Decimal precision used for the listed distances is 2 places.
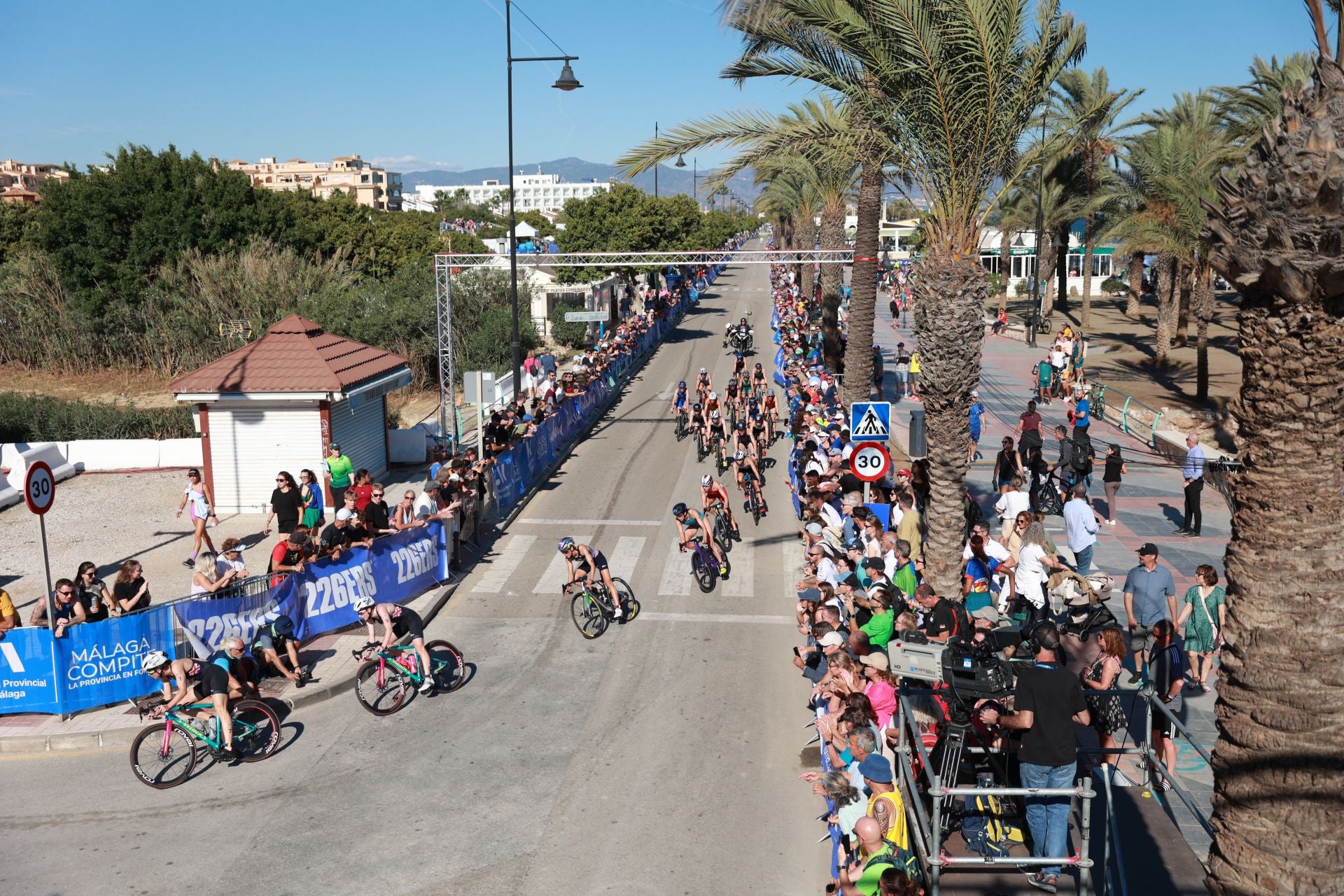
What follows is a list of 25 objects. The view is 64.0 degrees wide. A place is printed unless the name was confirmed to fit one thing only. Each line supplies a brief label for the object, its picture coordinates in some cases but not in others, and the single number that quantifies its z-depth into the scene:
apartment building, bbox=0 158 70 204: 128.75
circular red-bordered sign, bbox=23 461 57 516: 12.02
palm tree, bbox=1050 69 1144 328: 47.50
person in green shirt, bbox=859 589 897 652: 11.38
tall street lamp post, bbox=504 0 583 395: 25.84
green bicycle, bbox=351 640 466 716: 12.36
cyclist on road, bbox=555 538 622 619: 14.29
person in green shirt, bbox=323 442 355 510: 19.34
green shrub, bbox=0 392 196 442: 28.71
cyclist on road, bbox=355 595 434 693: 12.35
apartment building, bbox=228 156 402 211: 188.38
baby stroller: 11.35
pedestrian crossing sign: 16.17
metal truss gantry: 28.77
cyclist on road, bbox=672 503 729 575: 15.80
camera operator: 7.73
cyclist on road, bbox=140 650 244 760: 10.91
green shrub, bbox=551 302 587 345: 47.19
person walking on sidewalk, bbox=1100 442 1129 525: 19.02
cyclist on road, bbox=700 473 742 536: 17.22
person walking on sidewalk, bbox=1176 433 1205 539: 18.25
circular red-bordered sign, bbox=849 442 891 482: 15.83
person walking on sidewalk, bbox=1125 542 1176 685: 11.87
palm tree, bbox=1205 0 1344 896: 5.39
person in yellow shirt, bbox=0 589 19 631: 12.39
